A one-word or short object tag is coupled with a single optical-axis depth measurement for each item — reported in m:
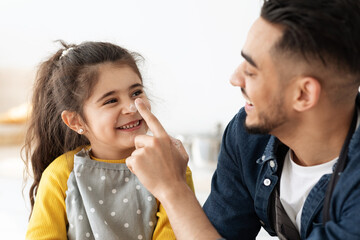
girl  1.54
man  1.17
